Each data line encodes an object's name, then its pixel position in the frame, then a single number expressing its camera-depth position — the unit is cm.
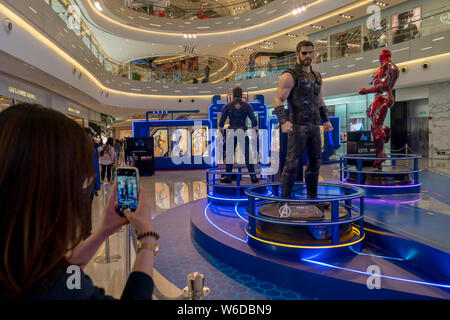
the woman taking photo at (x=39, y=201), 73
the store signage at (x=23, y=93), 945
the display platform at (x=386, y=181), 605
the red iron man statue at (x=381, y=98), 669
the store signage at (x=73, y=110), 1518
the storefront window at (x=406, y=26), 1338
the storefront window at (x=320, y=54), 1761
